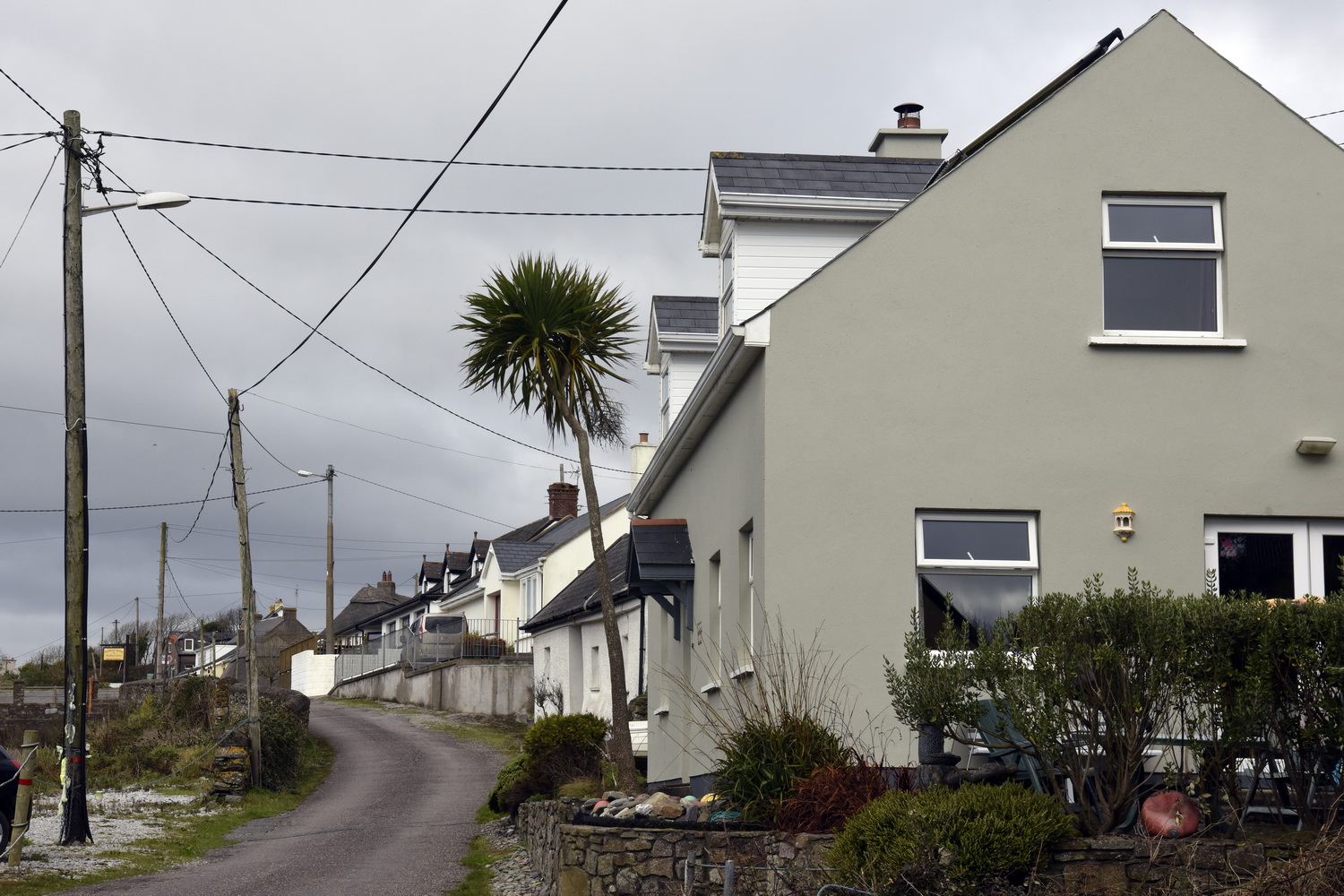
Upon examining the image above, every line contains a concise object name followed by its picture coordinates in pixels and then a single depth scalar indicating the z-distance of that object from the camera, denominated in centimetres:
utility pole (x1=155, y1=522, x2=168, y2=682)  5650
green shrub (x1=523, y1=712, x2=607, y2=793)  1747
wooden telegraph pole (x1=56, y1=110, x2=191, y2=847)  1595
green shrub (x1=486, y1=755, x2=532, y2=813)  1775
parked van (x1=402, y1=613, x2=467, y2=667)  4556
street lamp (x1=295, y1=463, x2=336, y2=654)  5081
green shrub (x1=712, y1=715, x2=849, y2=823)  956
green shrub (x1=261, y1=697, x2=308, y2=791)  2430
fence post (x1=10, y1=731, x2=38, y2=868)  1295
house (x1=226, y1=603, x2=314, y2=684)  8031
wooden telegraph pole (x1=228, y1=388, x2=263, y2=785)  2355
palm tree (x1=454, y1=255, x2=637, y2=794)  1606
